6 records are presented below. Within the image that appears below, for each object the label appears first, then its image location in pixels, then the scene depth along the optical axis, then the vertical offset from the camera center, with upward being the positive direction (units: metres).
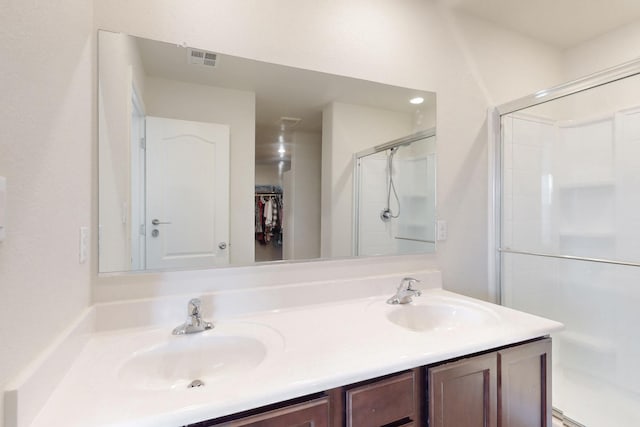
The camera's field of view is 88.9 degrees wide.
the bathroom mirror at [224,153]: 1.21 +0.25
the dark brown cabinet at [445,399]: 0.82 -0.54
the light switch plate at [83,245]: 1.02 -0.11
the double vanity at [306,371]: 0.73 -0.42
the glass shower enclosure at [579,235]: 1.85 -0.12
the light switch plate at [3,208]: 0.55 +0.01
